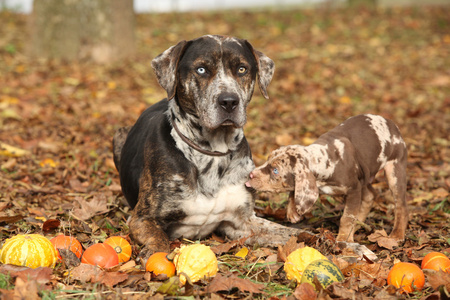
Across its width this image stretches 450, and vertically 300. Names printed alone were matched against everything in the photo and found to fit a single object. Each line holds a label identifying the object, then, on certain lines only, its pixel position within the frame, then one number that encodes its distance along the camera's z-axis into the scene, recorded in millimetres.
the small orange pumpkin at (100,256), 3734
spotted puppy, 4527
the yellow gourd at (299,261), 3660
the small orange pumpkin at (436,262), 3840
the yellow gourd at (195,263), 3514
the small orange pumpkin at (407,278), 3633
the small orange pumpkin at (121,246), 4023
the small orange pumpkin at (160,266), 3660
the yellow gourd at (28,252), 3604
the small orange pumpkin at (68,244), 3967
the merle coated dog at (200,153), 4434
